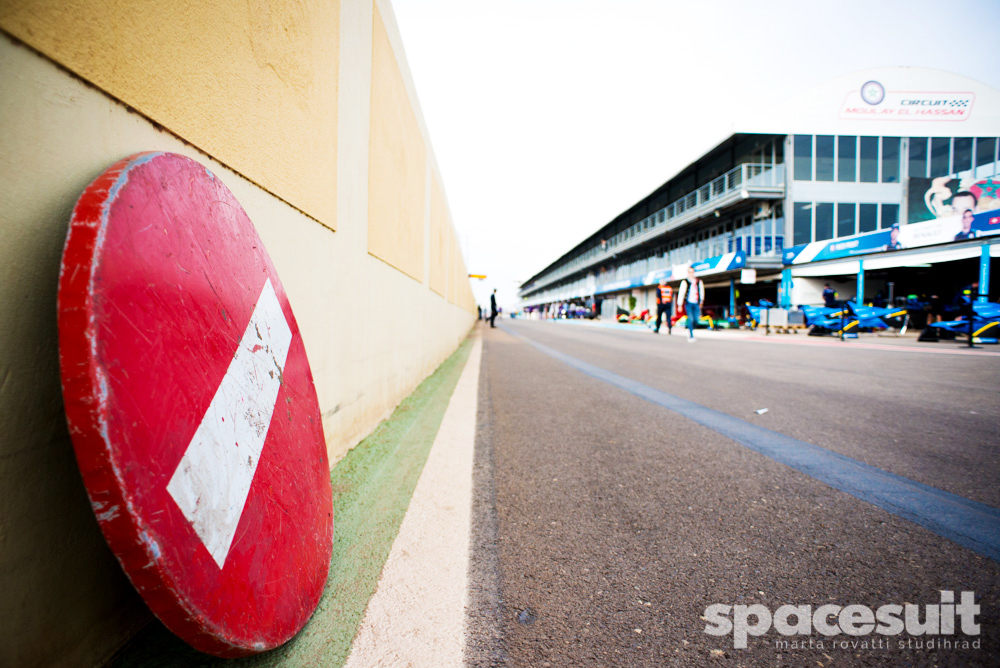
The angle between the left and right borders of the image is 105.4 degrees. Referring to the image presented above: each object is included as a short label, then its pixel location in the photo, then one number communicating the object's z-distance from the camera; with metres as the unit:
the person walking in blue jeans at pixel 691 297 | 12.18
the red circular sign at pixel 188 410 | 0.55
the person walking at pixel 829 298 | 11.68
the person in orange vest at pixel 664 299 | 14.04
